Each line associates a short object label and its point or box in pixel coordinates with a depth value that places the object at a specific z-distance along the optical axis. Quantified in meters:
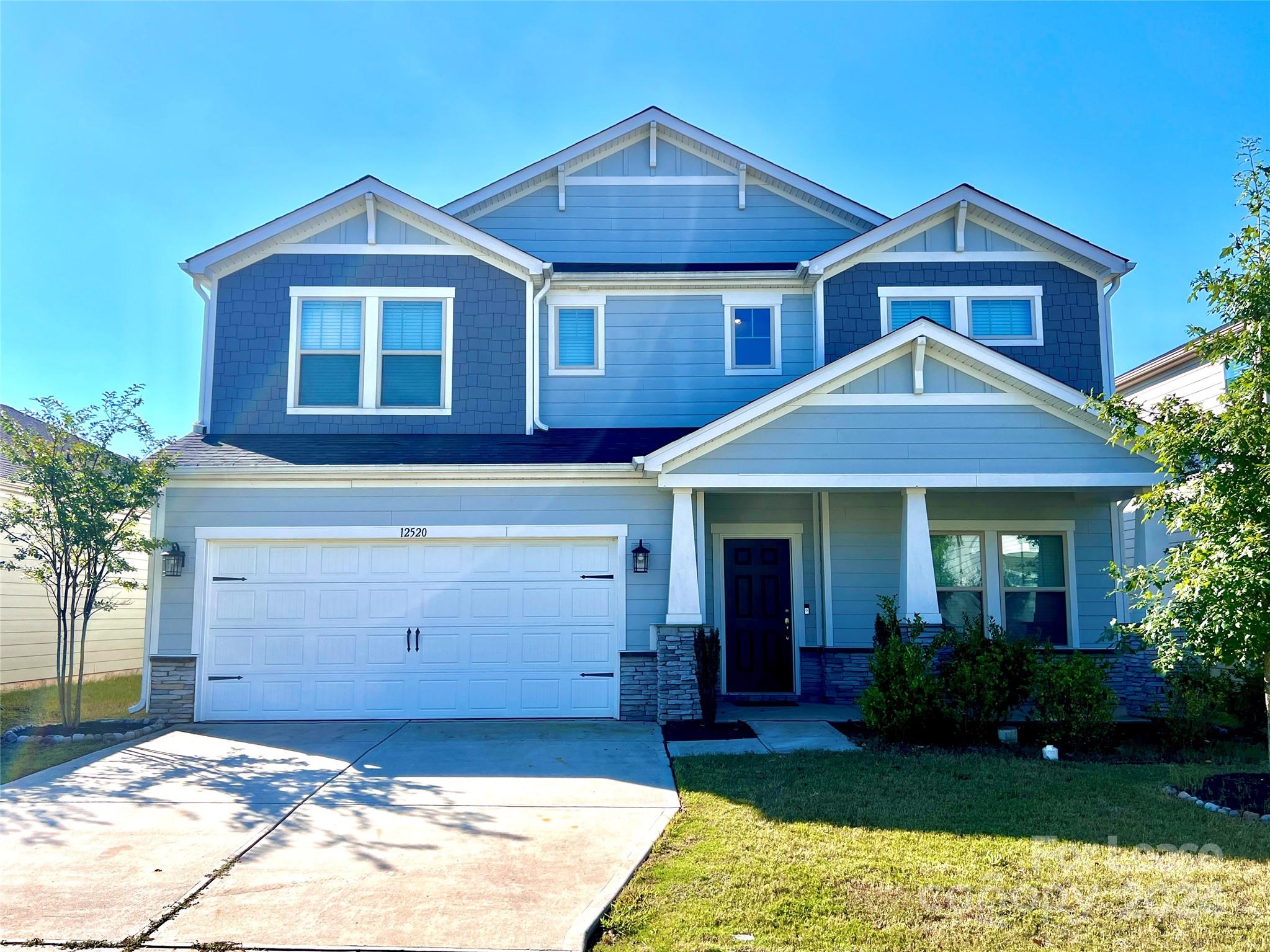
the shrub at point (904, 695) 9.30
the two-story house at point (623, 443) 10.79
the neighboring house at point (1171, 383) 15.70
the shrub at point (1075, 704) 9.14
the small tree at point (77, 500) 10.12
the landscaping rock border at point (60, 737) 9.76
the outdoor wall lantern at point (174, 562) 10.90
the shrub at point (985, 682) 9.34
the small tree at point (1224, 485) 6.87
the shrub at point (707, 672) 10.40
